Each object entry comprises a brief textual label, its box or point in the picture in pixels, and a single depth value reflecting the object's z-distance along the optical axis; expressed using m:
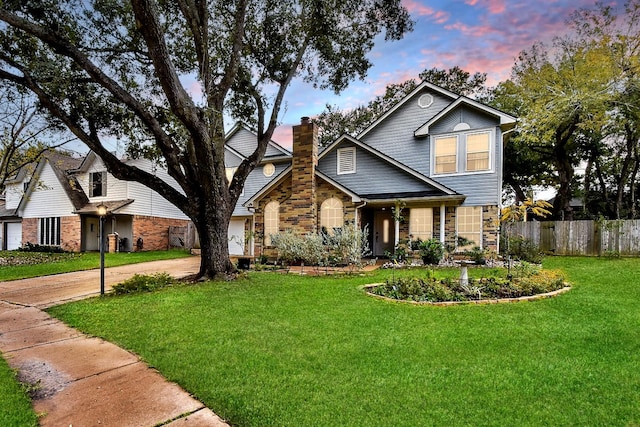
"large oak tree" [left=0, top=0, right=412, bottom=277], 8.73
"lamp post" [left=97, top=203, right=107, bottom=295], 8.11
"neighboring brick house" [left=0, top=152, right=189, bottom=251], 21.19
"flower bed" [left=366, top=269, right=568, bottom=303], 7.03
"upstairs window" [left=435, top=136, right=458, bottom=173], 14.96
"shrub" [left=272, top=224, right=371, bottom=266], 12.00
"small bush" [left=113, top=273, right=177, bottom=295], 8.55
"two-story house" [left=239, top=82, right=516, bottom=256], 14.13
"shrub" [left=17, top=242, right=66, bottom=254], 21.53
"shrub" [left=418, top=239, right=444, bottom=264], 12.68
